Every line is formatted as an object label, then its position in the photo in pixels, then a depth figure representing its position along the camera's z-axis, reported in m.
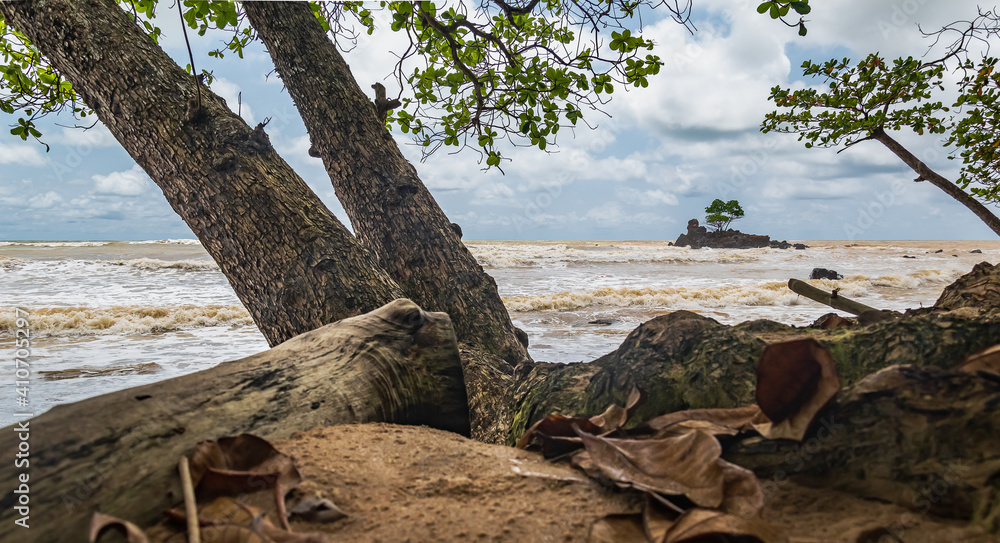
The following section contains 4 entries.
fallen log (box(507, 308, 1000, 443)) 1.49
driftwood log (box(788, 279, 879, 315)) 2.73
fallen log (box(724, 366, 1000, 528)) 0.99
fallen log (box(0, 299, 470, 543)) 1.03
